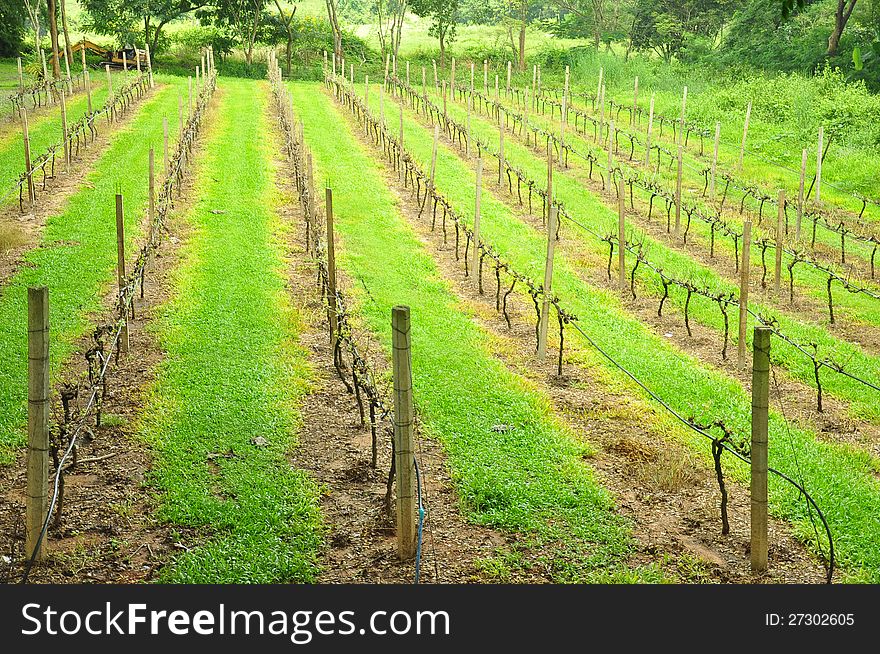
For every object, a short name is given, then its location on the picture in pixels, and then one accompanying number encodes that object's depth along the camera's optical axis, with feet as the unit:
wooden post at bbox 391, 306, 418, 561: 18.12
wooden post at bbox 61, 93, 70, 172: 59.21
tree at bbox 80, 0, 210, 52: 127.85
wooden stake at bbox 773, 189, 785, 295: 39.47
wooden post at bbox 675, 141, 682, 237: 51.90
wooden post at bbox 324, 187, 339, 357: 32.26
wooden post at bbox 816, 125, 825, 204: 57.08
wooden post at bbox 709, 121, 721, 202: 60.84
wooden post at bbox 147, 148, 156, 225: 43.32
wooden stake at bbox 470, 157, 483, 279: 41.55
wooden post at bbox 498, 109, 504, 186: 62.20
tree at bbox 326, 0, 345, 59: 127.75
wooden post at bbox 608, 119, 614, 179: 62.29
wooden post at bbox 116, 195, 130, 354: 32.30
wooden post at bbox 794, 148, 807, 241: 52.95
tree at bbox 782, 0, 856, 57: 100.94
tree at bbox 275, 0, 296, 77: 130.62
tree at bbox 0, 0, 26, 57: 122.72
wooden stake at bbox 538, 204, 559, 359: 32.19
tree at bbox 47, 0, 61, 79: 92.84
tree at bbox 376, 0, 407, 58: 127.54
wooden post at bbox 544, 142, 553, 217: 36.98
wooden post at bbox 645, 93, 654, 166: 69.87
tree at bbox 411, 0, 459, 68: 134.00
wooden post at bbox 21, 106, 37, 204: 50.56
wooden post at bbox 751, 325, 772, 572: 18.70
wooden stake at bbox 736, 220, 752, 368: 32.63
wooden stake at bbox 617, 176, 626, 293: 41.78
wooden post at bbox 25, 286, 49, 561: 17.30
